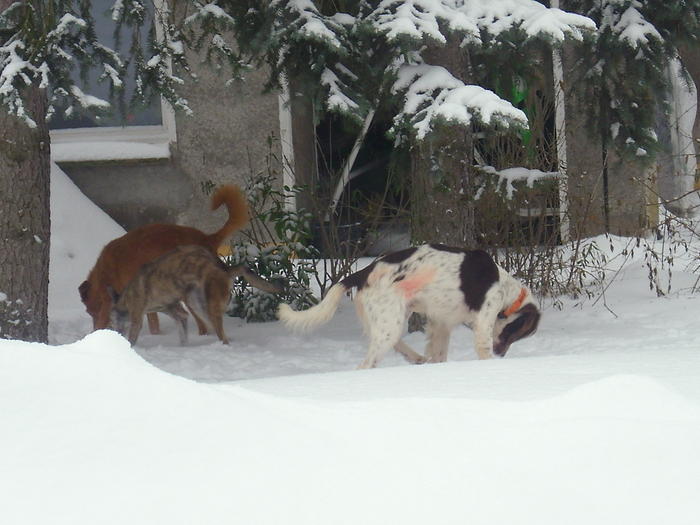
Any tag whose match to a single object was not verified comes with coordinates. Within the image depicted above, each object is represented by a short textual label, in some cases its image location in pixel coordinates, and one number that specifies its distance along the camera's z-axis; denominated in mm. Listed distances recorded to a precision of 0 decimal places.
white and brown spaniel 11711
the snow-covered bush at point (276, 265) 17469
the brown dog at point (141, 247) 16250
